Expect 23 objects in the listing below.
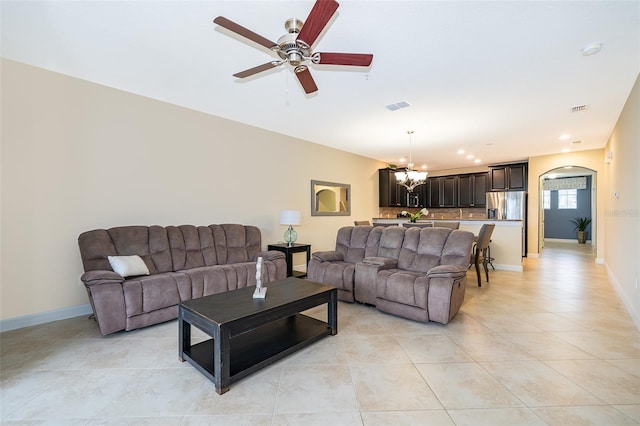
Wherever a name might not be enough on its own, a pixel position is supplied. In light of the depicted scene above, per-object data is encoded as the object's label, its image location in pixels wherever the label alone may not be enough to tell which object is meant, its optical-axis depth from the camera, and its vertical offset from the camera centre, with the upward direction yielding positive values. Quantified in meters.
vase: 10.75 -1.04
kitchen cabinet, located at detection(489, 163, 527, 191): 7.57 +0.90
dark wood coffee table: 1.93 -0.93
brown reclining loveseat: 3.01 -0.74
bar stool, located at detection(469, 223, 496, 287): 4.68 -0.57
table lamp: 4.96 -0.14
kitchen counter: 5.88 -0.68
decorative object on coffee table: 2.47 -0.67
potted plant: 10.78 -0.72
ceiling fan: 1.78 +1.21
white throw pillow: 3.00 -0.58
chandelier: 6.07 +0.76
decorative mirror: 6.29 +0.30
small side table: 4.85 -0.69
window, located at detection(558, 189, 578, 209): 11.31 +0.45
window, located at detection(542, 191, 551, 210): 11.90 +0.41
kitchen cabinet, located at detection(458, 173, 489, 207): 8.27 +0.62
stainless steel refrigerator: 7.53 +0.12
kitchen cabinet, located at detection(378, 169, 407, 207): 8.30 +0.63
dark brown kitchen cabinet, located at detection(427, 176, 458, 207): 8.87 +0.63
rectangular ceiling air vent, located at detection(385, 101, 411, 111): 3.95 +1.50
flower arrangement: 6.15 -0.15
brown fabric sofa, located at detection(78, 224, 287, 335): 2.76 -0.70
